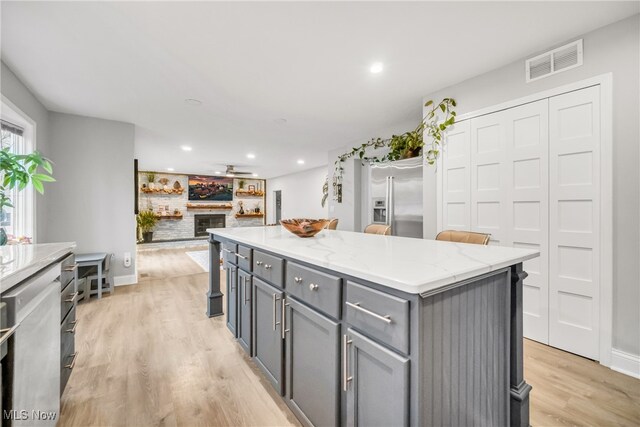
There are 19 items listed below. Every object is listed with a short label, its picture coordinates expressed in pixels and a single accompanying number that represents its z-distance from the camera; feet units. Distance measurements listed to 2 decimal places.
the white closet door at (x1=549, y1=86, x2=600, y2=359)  6.61
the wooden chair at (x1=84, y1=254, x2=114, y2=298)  11.23
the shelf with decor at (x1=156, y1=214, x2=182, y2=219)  30.16
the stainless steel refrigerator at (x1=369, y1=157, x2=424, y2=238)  11.04
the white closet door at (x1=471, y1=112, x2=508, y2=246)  8.23
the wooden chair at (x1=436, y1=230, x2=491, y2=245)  5.72
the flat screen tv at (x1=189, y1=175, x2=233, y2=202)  32.35
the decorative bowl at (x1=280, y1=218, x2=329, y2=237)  6.27
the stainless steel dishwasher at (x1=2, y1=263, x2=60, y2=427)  2.83
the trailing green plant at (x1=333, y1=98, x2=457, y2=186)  9.53
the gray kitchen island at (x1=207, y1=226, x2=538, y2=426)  2.81
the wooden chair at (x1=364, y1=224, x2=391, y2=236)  8.02
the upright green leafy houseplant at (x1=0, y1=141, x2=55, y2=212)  4.92
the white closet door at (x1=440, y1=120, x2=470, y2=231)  9.08
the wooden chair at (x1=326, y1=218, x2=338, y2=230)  11.35
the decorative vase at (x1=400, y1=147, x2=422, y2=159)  11.57
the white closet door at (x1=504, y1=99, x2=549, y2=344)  7.41
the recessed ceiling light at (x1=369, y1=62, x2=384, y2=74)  7.95
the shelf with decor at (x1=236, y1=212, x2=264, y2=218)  35.59
